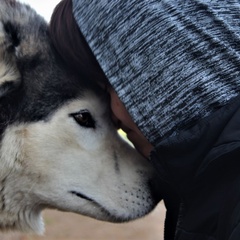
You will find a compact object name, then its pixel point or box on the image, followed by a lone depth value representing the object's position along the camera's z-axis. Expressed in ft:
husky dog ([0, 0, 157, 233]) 2.92
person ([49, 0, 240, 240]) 2.45
